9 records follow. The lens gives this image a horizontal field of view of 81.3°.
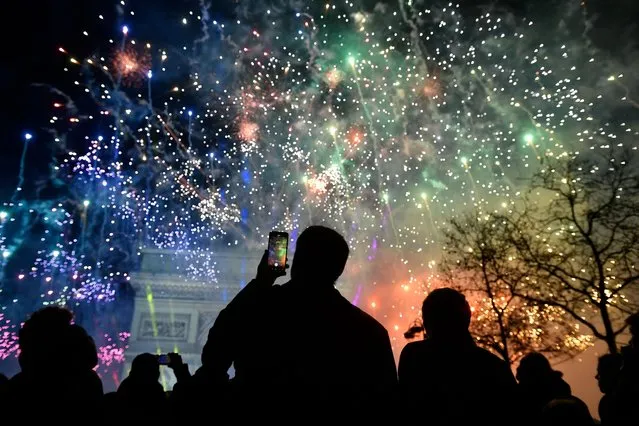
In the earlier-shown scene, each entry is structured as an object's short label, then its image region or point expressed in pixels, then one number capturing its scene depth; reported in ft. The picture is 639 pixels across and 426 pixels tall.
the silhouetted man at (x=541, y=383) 15.37
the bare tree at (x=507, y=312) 62.08
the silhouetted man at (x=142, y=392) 12.82
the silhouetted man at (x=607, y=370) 16.42
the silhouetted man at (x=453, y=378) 8.42
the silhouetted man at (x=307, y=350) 6.01
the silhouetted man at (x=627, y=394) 10.12
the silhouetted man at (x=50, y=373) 7.77
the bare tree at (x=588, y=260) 49.78
